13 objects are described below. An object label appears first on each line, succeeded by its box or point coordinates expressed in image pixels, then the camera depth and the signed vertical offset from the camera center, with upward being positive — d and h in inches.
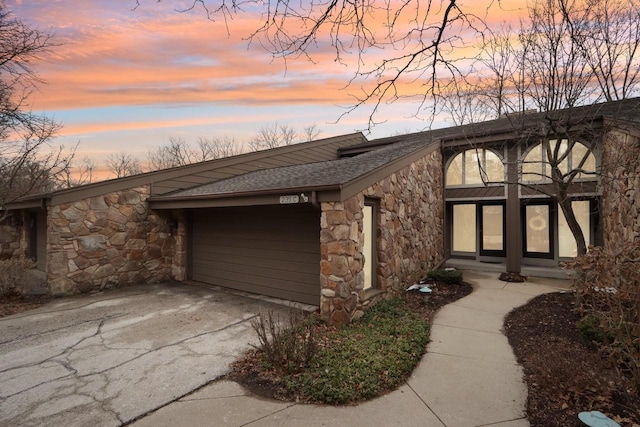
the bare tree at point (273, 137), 1160.8 +279.9
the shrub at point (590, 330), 174.1 -61.9
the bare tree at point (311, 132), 1179.9 +300.8
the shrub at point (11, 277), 291.3 -51.6
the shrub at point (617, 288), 127.4 -31.5
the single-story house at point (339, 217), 246.7 -0.8
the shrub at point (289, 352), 152.4 -62.6
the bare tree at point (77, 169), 360.8 +96.5
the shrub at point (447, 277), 331.9 -60.4
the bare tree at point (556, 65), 245.1 +118.4
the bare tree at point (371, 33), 113.8 +67.4
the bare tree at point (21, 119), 311.9 +99.9
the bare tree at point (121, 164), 1087.6 +176.0
